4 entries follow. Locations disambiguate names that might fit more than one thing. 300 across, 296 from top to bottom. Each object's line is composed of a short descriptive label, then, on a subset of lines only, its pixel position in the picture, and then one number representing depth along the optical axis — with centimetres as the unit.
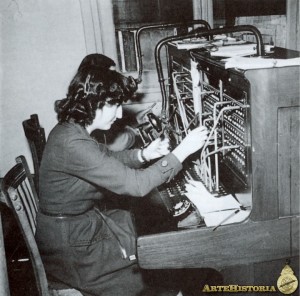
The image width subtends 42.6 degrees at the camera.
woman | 179
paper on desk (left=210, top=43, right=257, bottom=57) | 178
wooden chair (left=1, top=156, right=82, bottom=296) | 182
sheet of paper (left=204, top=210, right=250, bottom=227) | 153
